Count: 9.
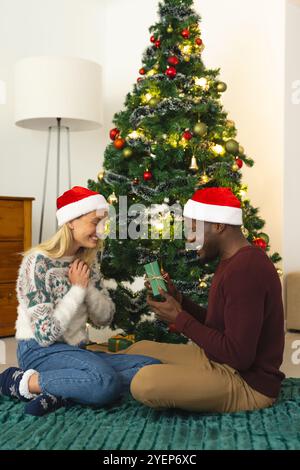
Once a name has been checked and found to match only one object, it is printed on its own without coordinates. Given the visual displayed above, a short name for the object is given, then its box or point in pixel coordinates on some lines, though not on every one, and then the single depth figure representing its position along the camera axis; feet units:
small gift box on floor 12.33
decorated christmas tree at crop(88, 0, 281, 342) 11.88
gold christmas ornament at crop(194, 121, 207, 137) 11.89
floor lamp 14.76
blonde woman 8.48
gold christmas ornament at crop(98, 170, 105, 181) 12.46
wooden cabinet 14.71
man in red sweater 7.55
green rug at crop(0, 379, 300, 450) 7.13
